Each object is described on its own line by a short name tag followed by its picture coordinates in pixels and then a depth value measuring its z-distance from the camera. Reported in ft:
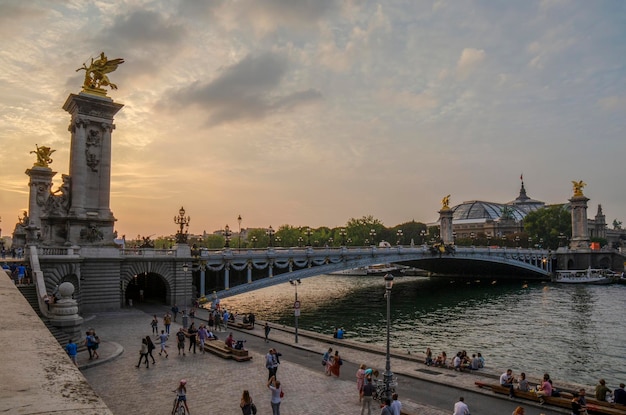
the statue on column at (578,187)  437.58
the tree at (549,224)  489.26
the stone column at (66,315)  75.15
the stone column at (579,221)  422.82
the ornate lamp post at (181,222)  156.40
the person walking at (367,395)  56.59
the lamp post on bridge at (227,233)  190.02
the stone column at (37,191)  218.59
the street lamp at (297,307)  101.73
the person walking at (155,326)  106.30
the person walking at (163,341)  86.12
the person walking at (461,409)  52.24
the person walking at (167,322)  103.19
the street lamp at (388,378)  63.62
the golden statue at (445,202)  424.95
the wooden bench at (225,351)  84.89
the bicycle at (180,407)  54.84
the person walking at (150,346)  79.62
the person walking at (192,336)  91.25
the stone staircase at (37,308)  73.77
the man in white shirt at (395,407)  49.49
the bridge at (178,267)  134.31
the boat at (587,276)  333.62
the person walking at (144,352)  78.79
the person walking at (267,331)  103.67
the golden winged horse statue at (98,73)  150.92
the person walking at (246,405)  51.19
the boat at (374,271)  453.17
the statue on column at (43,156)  222.48
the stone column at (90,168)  145.59
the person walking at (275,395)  54.13
